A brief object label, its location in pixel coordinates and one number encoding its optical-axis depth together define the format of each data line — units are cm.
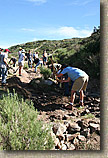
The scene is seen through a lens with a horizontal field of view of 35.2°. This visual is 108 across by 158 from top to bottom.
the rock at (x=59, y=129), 293
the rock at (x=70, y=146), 268
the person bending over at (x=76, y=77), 462
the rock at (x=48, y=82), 714
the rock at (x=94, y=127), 316
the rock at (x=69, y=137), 295
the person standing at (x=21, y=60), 815
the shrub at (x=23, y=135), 217
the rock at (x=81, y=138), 294
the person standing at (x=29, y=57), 1152
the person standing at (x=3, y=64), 639
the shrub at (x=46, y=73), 831
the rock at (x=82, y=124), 334
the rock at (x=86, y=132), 309
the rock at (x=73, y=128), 323
